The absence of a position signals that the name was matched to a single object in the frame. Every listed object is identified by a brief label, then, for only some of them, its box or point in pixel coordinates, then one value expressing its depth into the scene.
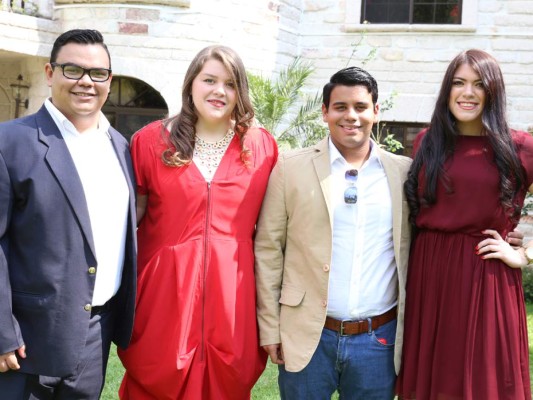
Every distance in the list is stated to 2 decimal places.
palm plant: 7.91
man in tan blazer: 3.10
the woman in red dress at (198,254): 3.14
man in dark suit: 2.73
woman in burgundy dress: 3.03
